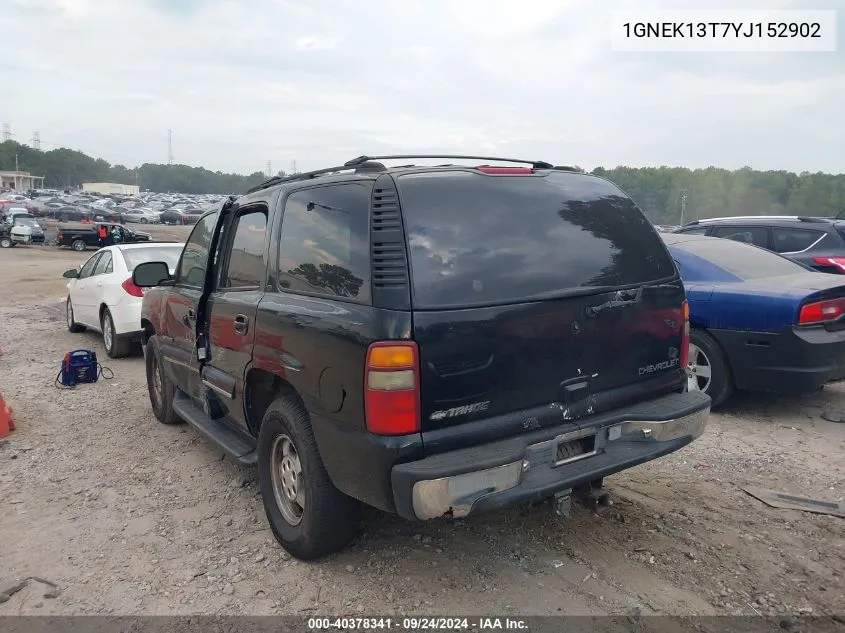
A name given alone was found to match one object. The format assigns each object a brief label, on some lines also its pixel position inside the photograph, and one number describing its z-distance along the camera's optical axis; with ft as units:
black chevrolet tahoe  8.86
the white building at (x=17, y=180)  371.15
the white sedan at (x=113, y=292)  27.37
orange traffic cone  17.93
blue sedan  17.01
